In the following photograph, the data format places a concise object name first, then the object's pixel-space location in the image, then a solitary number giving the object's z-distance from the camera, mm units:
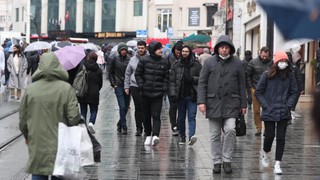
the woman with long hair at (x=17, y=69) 21109
